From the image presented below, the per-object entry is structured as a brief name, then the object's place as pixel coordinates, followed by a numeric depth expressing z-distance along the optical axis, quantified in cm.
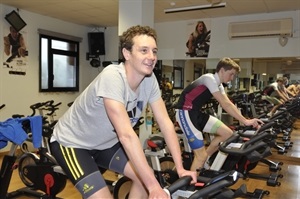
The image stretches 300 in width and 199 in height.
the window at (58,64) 584
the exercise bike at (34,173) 216
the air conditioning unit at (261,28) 509
